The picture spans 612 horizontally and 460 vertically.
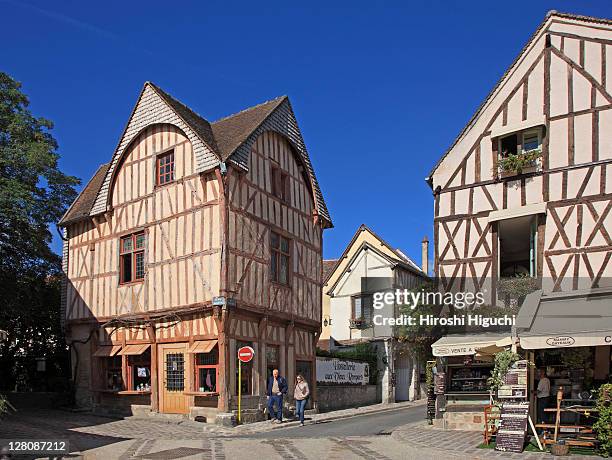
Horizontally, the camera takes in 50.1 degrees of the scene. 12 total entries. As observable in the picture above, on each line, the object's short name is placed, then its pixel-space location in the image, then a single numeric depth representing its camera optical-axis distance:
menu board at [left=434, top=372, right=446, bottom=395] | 15.35
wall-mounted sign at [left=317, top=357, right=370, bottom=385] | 22.81
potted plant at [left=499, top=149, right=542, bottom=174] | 15.29
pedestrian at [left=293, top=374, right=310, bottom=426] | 16.94
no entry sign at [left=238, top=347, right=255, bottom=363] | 16.86
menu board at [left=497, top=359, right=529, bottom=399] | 12.02
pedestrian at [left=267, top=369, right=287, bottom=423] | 17.08
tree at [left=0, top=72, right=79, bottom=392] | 21.06
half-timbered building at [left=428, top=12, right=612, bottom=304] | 14.53
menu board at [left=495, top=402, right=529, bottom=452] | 11.14
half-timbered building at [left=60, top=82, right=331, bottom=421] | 17.48
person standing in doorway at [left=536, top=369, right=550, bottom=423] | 12.80
